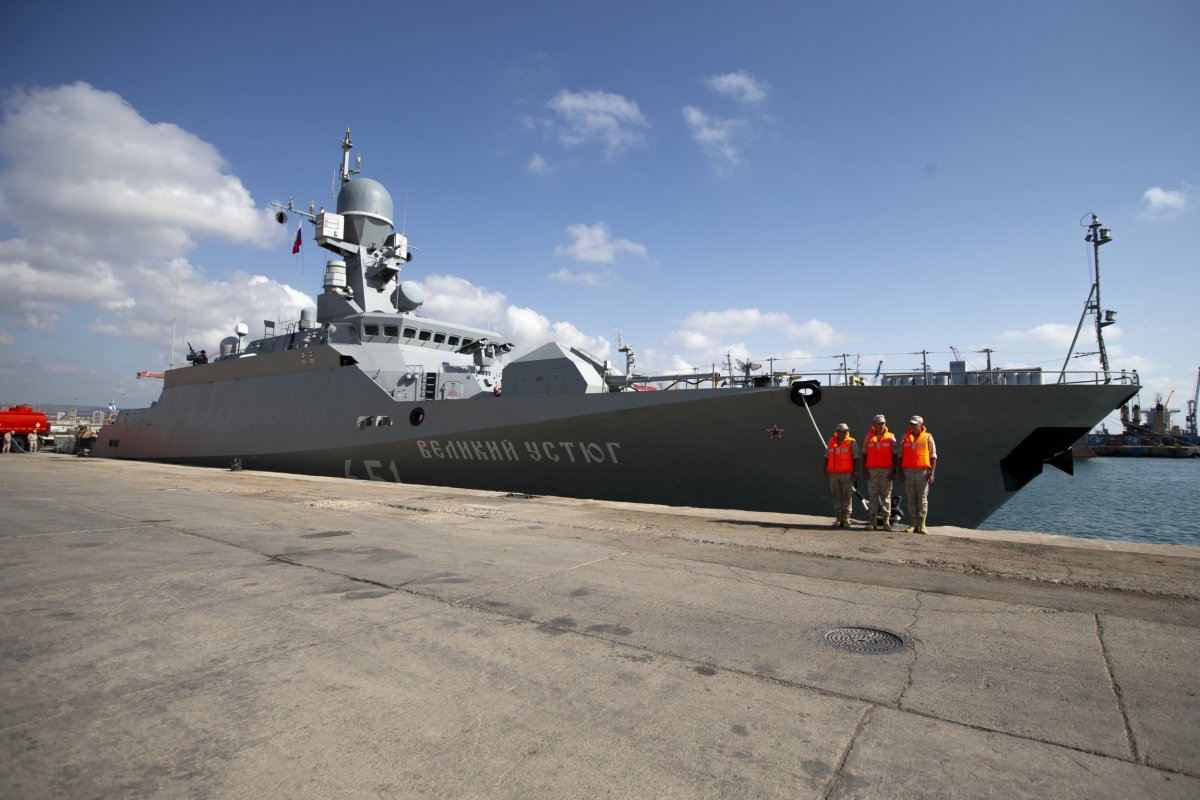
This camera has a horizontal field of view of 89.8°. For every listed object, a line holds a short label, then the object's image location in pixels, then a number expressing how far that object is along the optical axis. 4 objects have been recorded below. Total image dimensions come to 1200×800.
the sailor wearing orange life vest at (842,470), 6.82
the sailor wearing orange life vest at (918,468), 6.43
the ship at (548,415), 8.84
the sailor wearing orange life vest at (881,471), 6.68
